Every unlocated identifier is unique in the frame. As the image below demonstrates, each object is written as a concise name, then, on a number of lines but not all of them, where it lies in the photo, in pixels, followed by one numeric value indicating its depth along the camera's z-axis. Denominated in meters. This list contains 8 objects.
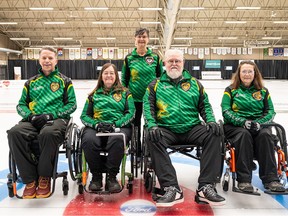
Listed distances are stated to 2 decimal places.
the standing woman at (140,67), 3.14
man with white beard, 2.24
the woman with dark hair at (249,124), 2.40
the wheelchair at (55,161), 2.40
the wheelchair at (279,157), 2.43
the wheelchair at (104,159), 2.41
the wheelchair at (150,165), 2.32
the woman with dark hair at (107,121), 2.38
